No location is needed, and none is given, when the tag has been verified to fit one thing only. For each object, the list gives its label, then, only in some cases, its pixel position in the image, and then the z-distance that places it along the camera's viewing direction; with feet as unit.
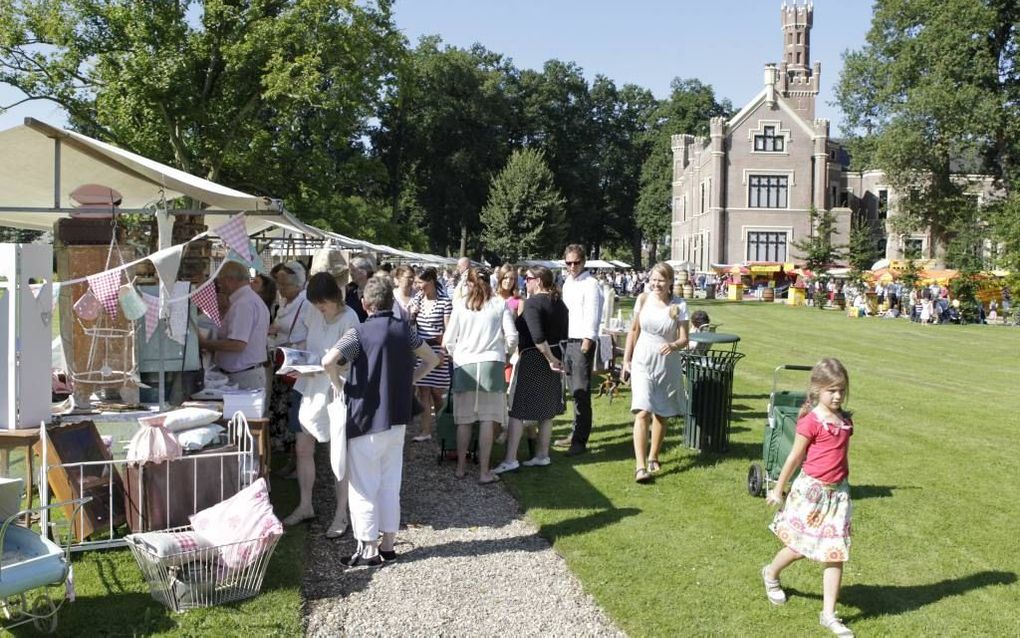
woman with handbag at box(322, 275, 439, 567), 17.04
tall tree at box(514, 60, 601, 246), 226.38
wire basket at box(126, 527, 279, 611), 14.88
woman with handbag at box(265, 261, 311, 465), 23.63
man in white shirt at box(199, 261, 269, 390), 21.04
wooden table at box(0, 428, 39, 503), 16.02
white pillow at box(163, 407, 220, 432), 17.21
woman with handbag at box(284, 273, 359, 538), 18.61
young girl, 15.06
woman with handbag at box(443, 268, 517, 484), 23.95
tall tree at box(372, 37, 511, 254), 198.59
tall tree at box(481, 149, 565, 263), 163.12
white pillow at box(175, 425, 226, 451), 17.13
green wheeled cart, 22.04
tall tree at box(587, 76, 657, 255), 251.19
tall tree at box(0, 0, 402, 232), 78.43
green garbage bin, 26.86
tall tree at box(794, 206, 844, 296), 159.84
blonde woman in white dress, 23.67
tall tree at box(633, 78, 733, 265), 248.52
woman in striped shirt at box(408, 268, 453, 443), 29.01
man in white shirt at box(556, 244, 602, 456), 28.19
